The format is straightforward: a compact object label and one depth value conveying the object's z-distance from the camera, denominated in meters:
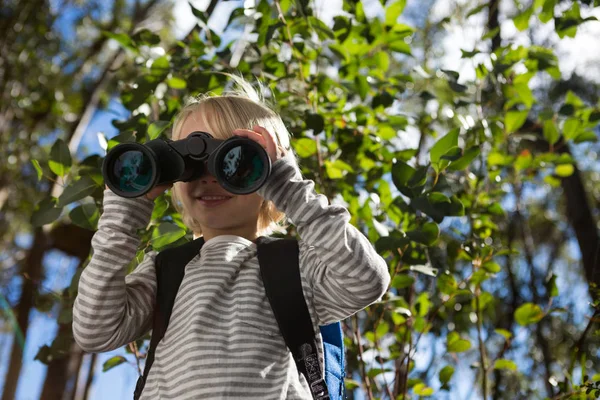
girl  1.15
